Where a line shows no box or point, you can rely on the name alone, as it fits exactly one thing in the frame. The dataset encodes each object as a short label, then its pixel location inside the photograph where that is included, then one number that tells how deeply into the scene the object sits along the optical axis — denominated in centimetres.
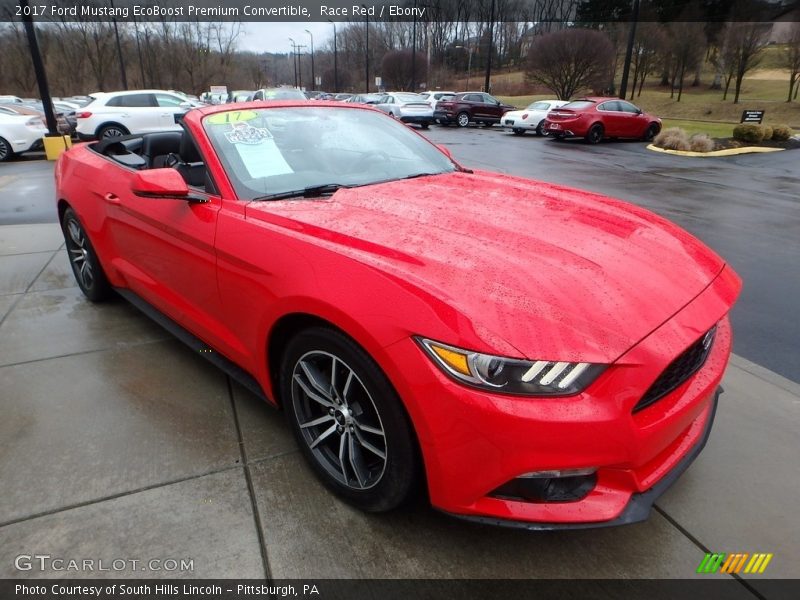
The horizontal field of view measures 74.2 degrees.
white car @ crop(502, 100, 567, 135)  2166
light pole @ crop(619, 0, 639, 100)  2330
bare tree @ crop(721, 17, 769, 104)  3478
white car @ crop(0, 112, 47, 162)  1316
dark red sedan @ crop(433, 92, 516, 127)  2608
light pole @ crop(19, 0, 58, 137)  1062
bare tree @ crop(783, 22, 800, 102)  3189
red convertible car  155
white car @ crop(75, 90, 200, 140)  1464
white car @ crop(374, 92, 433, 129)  2527
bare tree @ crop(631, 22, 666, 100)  4406
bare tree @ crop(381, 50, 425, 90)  5441
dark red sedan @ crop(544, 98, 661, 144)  1869
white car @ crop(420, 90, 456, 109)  2721
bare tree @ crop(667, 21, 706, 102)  4253
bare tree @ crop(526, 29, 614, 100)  3659
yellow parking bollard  1295
